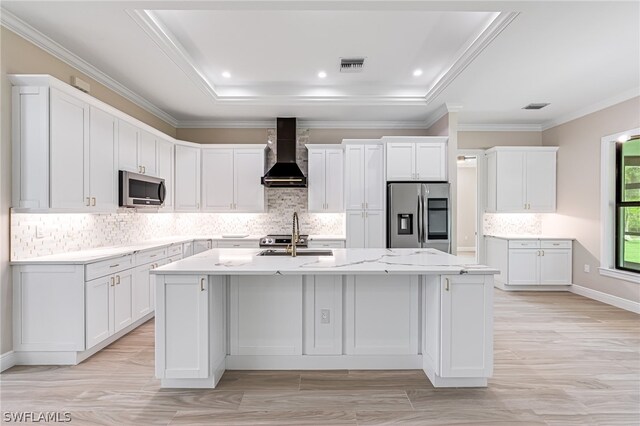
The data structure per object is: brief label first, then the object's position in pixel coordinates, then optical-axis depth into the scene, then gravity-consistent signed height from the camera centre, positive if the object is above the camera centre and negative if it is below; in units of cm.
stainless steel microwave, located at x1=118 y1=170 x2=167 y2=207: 391 +25
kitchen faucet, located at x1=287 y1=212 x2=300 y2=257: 314 -30
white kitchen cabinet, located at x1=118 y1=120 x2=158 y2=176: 398 +77
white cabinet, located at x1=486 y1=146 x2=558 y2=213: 603 +53
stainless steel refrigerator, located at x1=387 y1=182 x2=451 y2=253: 513 -7
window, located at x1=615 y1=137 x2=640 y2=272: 481 +8
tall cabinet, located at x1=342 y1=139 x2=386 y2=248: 545 +30
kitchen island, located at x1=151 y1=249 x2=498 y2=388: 265 -91
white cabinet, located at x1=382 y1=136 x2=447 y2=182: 531 +81
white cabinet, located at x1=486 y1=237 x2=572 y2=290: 577 -87
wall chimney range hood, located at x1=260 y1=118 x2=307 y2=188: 553 +77
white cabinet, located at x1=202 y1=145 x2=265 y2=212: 587 +59
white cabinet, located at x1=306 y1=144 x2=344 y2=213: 585 +57
